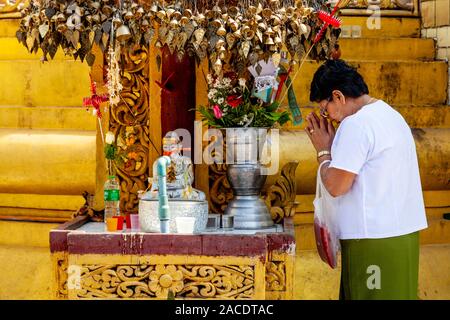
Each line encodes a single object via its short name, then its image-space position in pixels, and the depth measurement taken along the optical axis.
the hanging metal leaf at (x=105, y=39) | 6.96
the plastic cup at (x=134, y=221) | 7.44
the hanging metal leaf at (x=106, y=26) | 6.92
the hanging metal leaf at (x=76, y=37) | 6.96
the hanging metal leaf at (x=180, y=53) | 6.94
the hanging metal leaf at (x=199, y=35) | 6.88
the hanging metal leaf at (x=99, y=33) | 6.96
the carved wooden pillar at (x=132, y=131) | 7.80
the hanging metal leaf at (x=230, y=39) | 6.94
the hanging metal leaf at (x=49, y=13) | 6.97
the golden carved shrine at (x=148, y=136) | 7.80
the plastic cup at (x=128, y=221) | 7.53
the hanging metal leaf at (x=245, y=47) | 6.95
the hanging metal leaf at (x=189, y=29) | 6.88
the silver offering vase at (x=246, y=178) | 7.41
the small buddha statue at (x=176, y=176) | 7.17
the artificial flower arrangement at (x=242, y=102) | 7.39
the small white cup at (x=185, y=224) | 7.01
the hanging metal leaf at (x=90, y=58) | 7.15
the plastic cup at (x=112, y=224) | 7.25
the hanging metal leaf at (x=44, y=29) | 7.03
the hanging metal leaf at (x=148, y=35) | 6.99
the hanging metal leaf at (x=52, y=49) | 7.16
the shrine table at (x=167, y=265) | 6.87
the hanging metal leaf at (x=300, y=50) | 7.24
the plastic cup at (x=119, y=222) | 7.29
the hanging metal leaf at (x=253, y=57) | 7.06
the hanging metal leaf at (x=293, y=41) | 7.18
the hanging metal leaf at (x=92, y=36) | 6.97
